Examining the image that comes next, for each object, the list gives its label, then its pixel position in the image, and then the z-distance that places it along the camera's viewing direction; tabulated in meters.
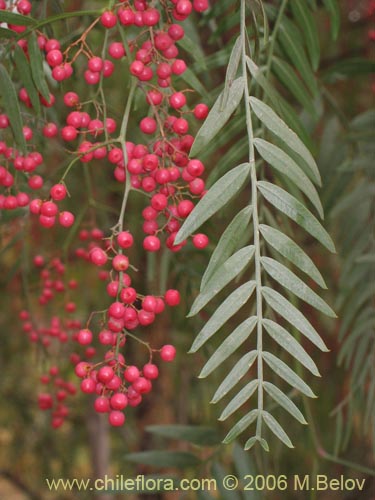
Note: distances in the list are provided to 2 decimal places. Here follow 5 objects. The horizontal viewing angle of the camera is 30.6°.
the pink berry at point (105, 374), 0.56
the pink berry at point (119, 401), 0.57
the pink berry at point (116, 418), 0.61
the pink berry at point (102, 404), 0.59
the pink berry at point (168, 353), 0.60
